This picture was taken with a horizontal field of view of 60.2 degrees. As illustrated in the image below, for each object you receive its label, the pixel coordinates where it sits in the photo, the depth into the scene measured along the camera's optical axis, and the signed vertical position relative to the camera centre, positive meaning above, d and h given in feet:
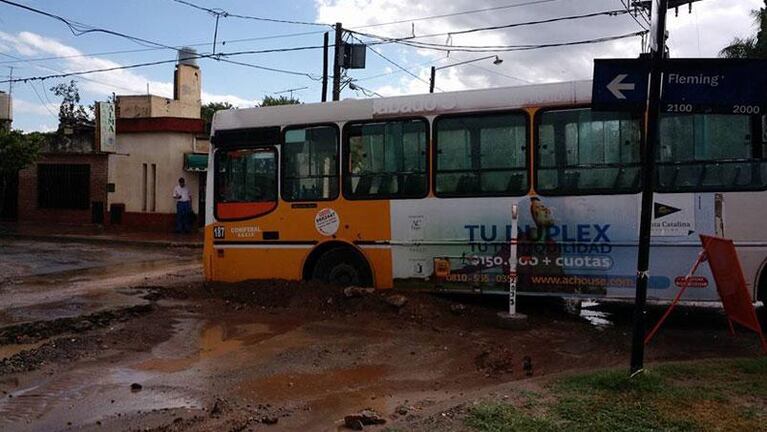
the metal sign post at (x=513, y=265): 25.13 -2.12
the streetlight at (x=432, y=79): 105.66 +21.15
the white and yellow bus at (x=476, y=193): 24.53 +0.70
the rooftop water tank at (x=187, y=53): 95.25 +22.36
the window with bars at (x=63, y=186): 80.84 +2.07
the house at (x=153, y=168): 76.89 +4.26
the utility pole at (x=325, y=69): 70.95 +14.85
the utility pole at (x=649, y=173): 16.22 +1.00
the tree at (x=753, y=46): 74.89 +19.37
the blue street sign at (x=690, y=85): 16.35 +3.18
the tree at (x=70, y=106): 116.67 +17.35
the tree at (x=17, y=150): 71.05 +5.66
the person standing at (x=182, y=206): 72.21 -0.15
